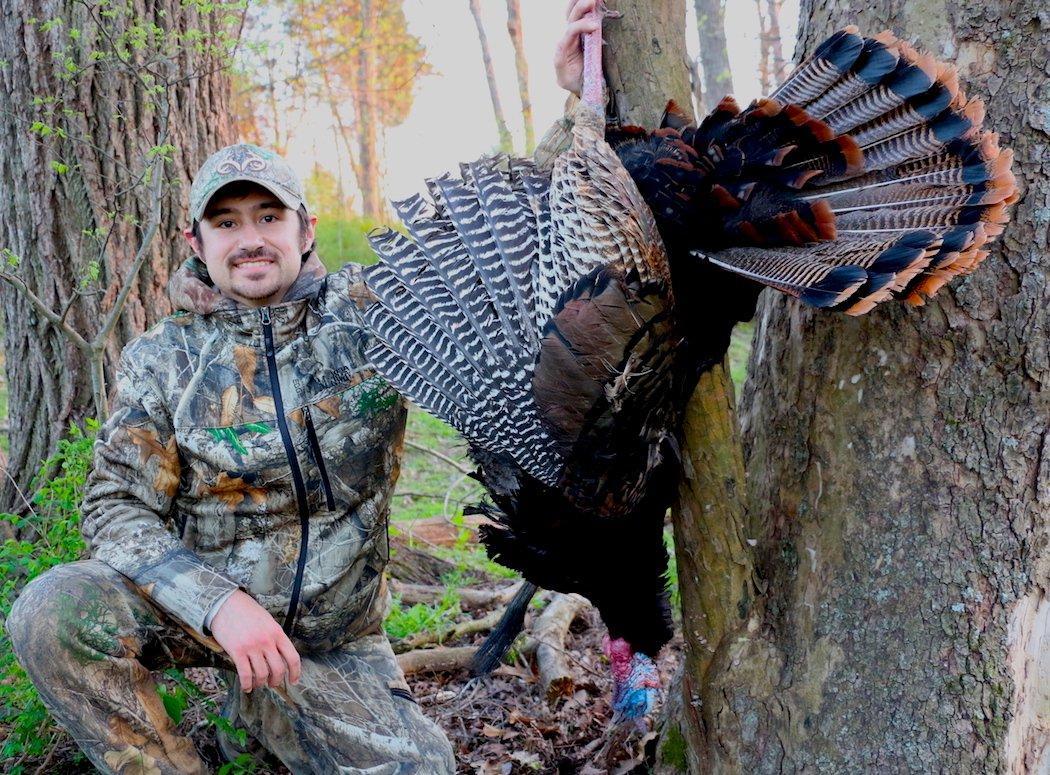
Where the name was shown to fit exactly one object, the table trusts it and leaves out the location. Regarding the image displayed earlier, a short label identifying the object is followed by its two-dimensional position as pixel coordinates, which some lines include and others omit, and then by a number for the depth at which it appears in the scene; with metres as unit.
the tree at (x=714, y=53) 12.52
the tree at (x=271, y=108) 6.41
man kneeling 2.83
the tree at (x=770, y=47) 13.43
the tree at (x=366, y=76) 11.11
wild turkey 2.11
